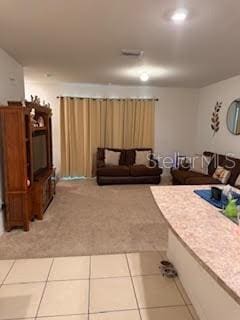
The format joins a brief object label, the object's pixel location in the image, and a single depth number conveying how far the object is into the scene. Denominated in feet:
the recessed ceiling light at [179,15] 7.09
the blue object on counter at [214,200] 6.43
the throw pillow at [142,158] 20.57
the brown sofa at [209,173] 14.75
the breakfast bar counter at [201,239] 3.54
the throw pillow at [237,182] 13.72
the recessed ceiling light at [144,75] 15.49
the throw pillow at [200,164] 18.52
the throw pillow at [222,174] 14.83
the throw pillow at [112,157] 20.15
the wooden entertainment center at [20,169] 10.57
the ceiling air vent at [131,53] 10.94
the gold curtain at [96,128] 20.65
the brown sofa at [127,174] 19.04
